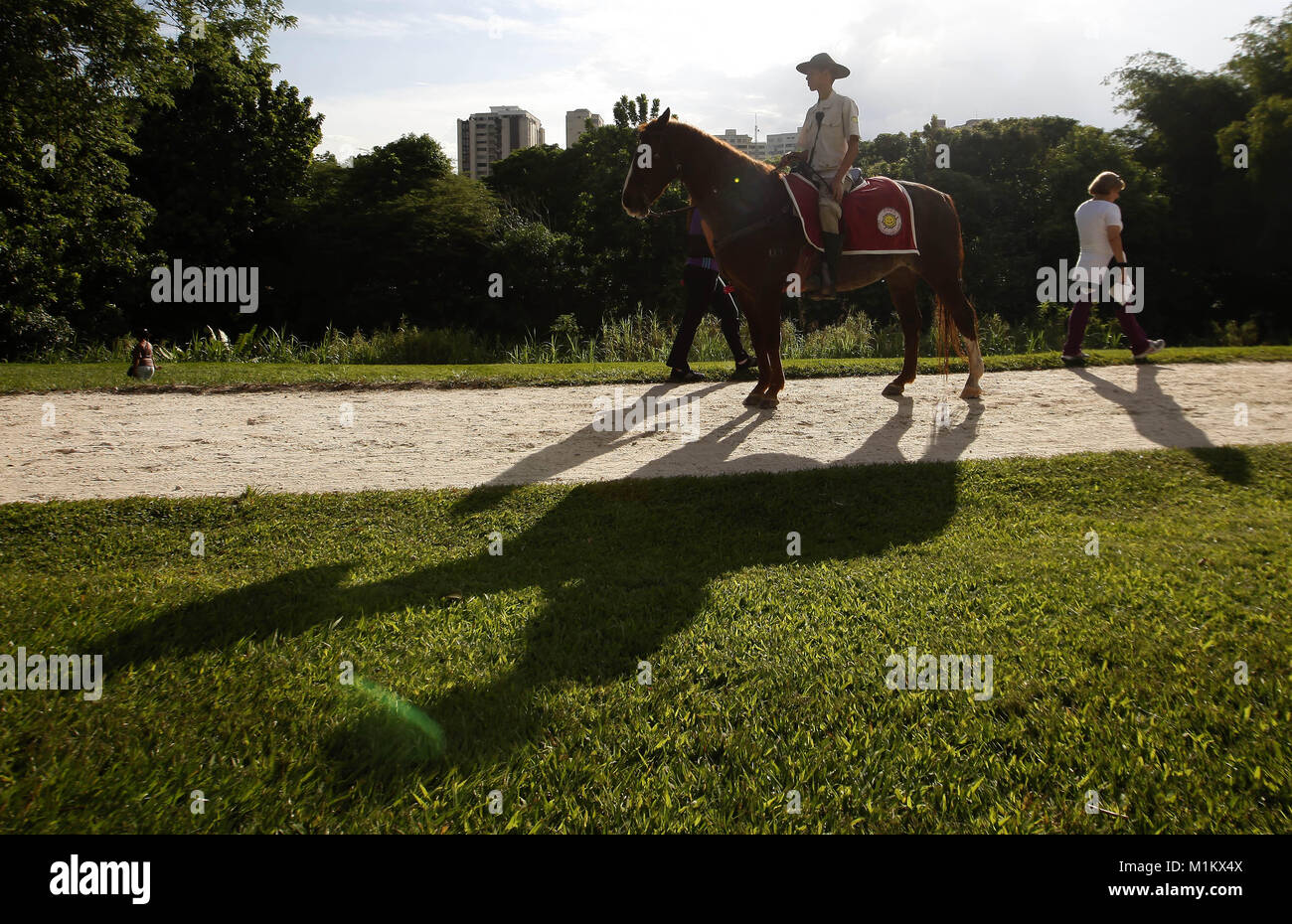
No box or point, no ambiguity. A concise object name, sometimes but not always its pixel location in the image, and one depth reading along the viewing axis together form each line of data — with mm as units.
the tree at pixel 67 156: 13133
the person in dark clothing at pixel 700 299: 9672
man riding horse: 7805
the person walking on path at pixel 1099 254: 10375
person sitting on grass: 9872
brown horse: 7539
